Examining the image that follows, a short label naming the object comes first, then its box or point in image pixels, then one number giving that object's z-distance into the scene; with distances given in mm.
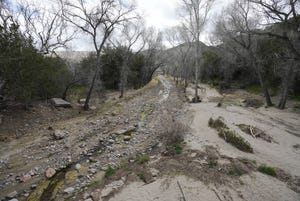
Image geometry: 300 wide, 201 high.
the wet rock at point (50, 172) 6342
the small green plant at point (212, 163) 6016
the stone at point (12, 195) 5421
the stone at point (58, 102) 14038
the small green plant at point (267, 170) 5734
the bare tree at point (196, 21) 15620
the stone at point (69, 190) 5451
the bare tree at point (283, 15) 10133
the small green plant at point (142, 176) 5565
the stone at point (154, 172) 5677
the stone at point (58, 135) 9078
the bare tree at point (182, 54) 25031
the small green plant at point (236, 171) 5581
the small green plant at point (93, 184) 5560
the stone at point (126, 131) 9597
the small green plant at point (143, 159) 6521
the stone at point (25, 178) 6132
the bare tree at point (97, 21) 13320
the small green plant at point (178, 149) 6988
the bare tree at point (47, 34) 14164
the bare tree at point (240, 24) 16244
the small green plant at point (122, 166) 6421
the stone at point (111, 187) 5084
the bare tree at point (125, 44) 20256
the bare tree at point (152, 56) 31844
